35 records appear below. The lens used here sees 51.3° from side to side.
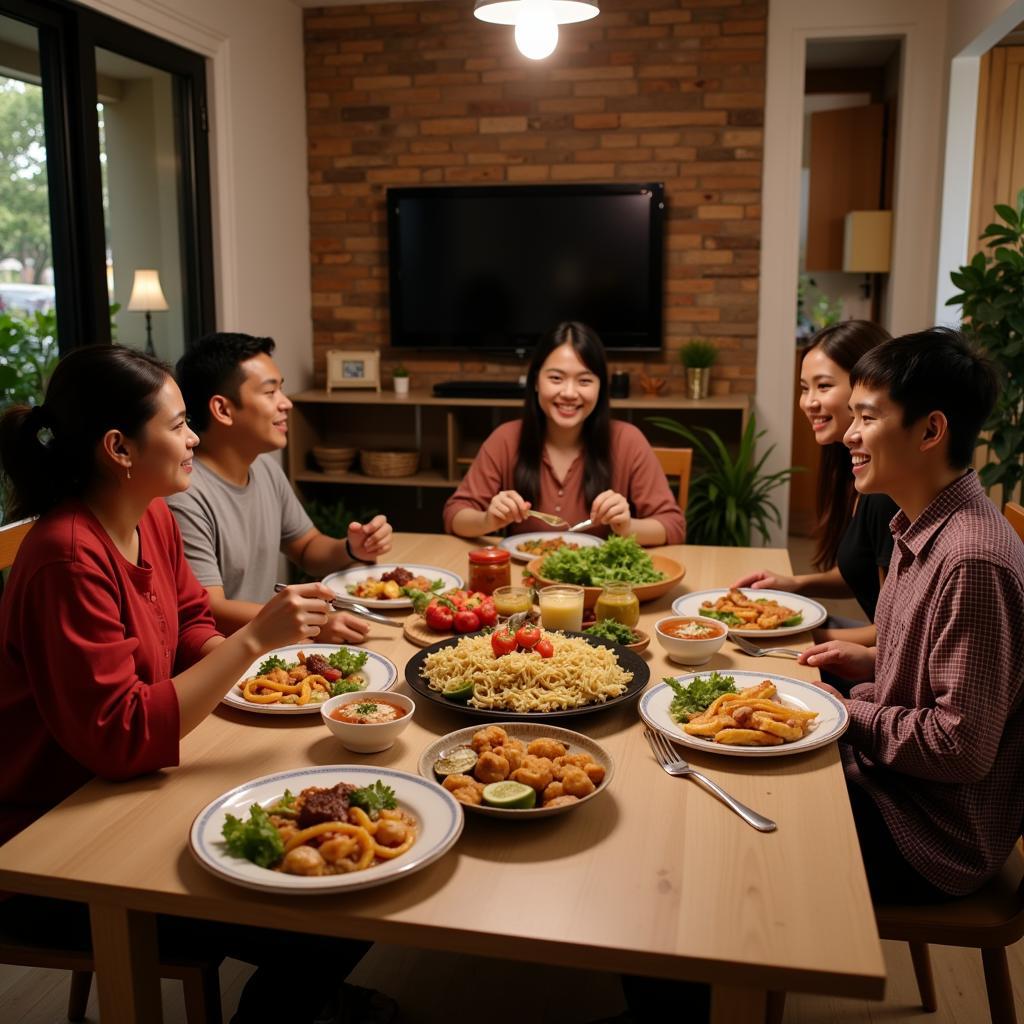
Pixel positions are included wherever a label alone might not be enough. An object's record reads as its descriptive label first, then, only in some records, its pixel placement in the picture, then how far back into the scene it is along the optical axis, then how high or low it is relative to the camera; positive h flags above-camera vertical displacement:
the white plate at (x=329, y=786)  1.13 -0.58
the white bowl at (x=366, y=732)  1.47 -0.56
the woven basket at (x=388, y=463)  5.23 -0.70
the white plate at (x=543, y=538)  2.67 -0.57
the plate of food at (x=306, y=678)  1.65 -0.58
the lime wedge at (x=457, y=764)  1.38 -0.57
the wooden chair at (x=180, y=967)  1.47 -0.88
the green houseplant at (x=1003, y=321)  3.81 -0.01
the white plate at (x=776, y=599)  2.12 -0.59
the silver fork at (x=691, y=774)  1.30 -0.60
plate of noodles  1.58 -0.55
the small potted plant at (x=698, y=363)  5.02 -0.20
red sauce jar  2.27 -0.53
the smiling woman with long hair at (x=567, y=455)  3.02 -0.39
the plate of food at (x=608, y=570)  2.24 -0.53
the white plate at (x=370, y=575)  2.39 -0.58
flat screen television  5.13 +0.27
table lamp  4.16 +0.09
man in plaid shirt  1.46 -0.46
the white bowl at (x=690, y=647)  1.83 -0.56
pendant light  2.44 +0.70
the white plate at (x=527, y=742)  1.26 -0.57
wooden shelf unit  5.02 -0.53
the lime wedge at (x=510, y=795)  1.27 -0.56
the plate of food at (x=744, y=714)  1.49 -0.58
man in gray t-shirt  2.38 -0.32
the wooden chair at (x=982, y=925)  1.54 -0.86
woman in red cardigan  1.41 -0.42
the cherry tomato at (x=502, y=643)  1.71 -0.51
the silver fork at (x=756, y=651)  1.94 -0.60
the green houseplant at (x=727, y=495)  4.86 -0.81
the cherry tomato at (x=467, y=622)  2.03 -0.57
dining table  1.06 -0.61
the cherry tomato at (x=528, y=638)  1.72 -0.51
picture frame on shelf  5.32 -0.24
